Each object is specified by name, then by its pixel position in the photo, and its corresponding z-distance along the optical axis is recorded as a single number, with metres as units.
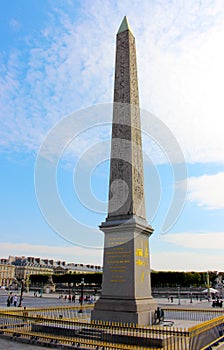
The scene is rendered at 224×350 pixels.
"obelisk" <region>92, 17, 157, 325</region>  12.29
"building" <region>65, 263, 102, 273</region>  150.52
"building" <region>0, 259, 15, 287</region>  134.34
